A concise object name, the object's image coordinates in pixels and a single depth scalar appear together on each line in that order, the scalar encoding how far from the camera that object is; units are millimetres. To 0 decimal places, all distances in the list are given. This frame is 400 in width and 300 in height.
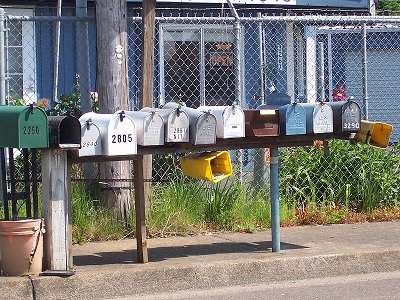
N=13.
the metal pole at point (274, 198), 12713
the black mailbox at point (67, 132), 10776
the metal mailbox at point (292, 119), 12236
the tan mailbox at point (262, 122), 12116
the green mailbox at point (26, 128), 10636
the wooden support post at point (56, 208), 11163
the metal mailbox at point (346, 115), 12611
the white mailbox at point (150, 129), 11436
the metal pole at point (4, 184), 11493
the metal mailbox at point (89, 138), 11062
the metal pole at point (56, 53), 17628
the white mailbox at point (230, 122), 11900
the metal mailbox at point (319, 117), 12433
